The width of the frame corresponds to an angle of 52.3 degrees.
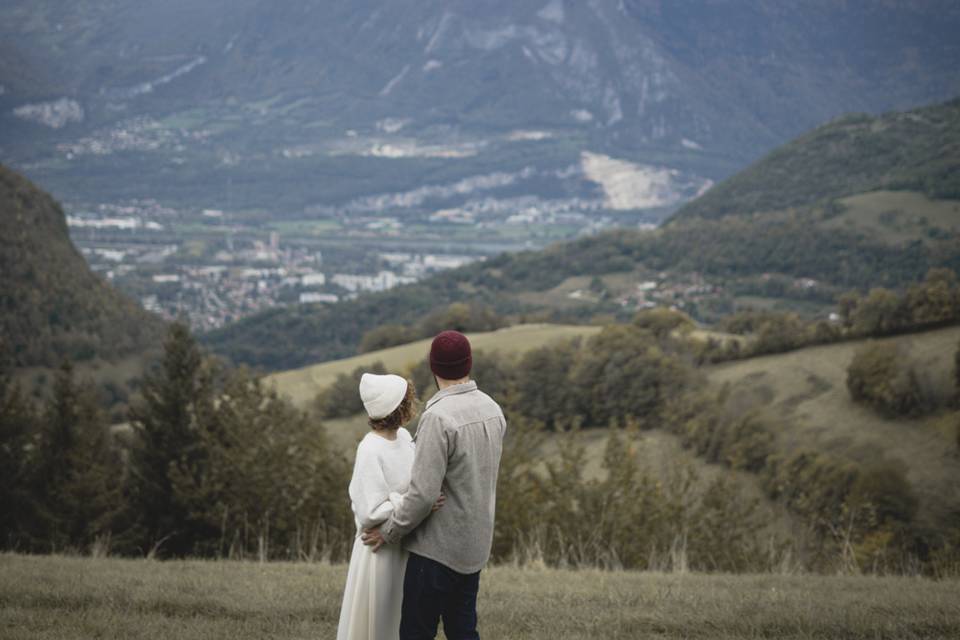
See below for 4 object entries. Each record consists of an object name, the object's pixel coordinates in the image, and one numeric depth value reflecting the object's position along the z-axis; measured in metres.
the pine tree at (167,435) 16.84
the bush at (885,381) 29.52
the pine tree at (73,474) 17.47
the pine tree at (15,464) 17.99
